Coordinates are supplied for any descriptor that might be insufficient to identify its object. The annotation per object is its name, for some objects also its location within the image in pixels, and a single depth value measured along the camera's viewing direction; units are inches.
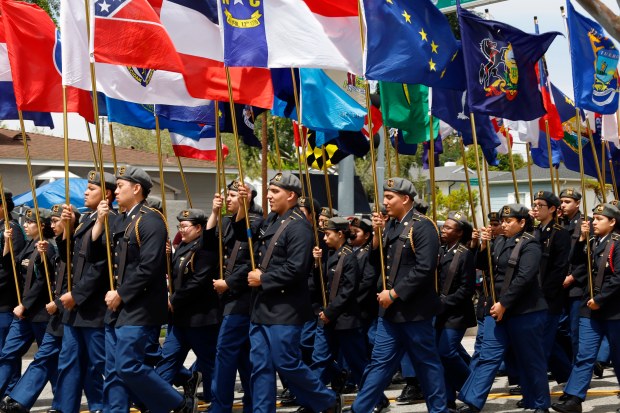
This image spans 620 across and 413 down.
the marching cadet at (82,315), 351.6
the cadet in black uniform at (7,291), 420.2
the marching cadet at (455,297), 404.8
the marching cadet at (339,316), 411.2
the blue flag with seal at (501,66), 408.8
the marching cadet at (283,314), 334.3
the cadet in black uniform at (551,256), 411.8
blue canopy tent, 679.1
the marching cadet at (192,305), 384.8
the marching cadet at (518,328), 366.0
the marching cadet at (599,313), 386.3
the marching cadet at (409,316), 341.4
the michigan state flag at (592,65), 467.5
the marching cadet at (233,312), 360.8
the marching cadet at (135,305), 329.4
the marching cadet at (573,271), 455.2
